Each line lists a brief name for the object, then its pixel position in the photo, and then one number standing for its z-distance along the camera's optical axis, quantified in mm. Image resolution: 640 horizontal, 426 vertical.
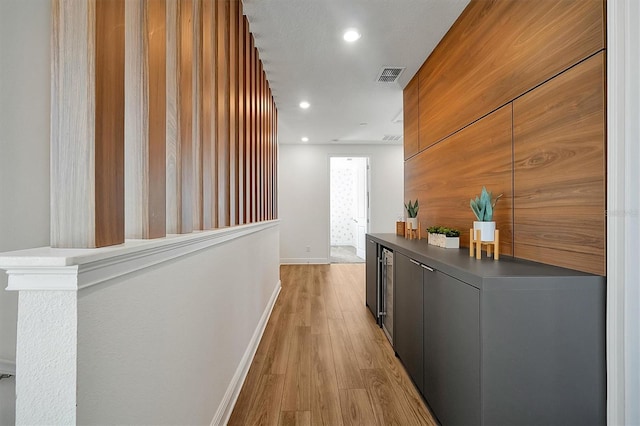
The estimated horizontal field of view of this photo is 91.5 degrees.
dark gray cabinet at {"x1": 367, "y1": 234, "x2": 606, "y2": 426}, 1105
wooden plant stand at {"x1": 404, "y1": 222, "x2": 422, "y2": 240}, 2808
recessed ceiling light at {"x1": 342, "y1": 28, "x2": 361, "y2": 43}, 2338
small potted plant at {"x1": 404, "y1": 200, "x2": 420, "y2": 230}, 2865
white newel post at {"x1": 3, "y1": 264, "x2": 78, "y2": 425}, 563
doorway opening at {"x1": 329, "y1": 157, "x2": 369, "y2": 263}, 9188
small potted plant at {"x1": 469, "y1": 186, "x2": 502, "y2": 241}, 1600
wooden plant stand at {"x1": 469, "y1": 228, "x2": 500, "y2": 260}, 1542
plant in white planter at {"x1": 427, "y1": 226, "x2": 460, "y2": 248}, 2055
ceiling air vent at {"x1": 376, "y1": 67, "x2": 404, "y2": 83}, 2955
